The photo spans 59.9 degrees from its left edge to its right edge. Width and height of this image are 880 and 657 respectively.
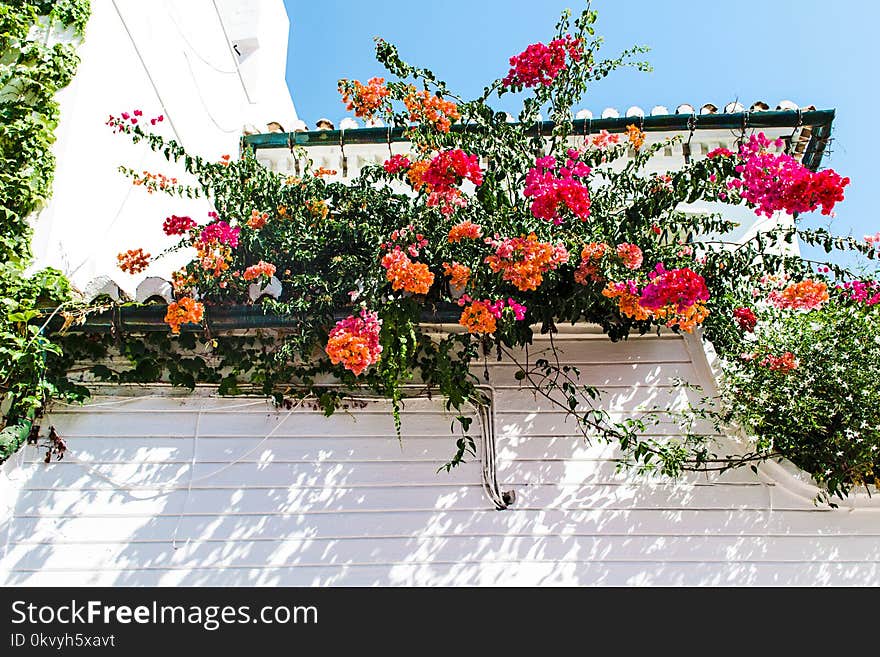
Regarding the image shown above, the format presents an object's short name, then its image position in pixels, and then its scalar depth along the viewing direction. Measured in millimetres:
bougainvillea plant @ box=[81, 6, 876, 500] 4203
